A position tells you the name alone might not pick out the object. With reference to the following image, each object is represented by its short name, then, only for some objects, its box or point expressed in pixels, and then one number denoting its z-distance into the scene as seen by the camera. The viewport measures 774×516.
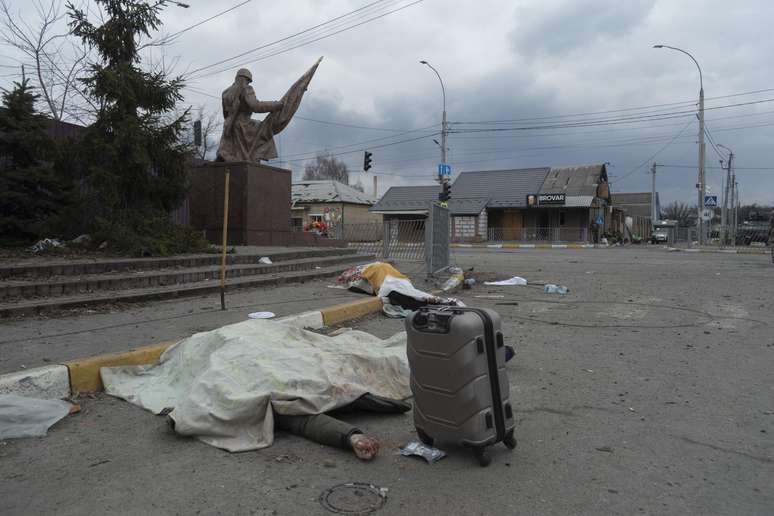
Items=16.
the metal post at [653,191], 63.87
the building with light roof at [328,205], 49.09
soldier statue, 15.82
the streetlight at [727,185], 48.62
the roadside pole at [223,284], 7.59
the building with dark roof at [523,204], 43.69
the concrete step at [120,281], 7.38
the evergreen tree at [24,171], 10.76
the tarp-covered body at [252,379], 3.64
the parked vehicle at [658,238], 53.62
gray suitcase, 3.18
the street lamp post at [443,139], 32.06
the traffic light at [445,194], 28.05
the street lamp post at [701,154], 30.67
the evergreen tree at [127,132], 10.80
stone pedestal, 14.80
